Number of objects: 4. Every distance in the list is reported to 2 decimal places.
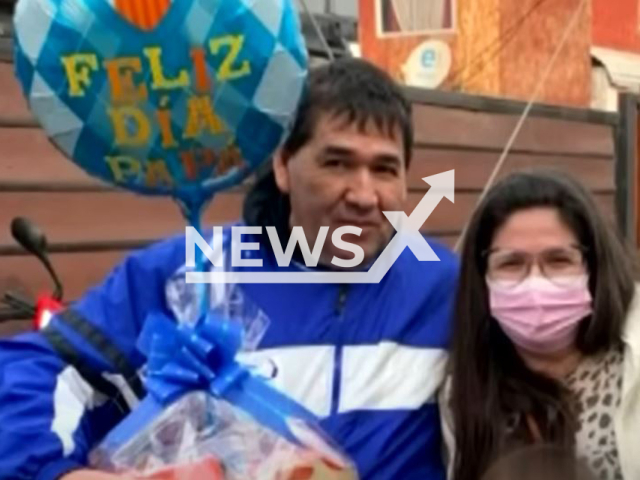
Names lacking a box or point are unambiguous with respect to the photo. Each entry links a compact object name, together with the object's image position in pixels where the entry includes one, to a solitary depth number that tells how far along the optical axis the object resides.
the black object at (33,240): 3.72
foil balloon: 1.81
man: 2.04
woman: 2.07
